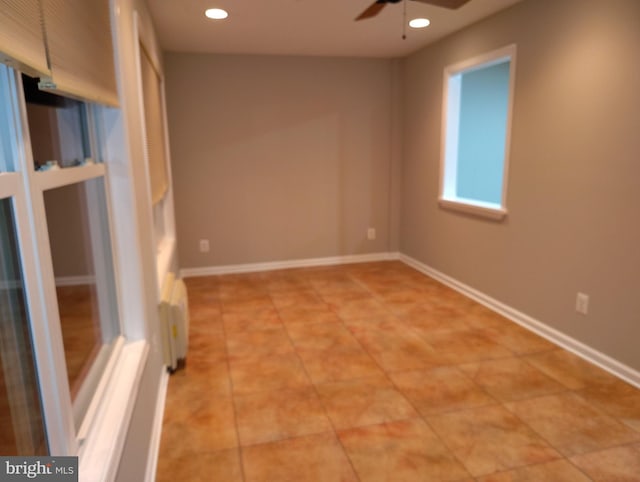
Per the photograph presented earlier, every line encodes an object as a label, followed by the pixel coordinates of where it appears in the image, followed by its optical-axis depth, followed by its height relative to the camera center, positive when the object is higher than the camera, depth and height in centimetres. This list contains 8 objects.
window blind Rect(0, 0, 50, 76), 81 +24
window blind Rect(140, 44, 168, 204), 278 +24
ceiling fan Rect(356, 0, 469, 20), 232 +79
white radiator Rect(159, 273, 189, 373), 259 -98
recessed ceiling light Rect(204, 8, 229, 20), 325 +107
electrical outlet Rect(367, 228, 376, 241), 543 -94
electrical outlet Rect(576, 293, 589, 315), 289 -98
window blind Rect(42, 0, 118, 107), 107 +32
